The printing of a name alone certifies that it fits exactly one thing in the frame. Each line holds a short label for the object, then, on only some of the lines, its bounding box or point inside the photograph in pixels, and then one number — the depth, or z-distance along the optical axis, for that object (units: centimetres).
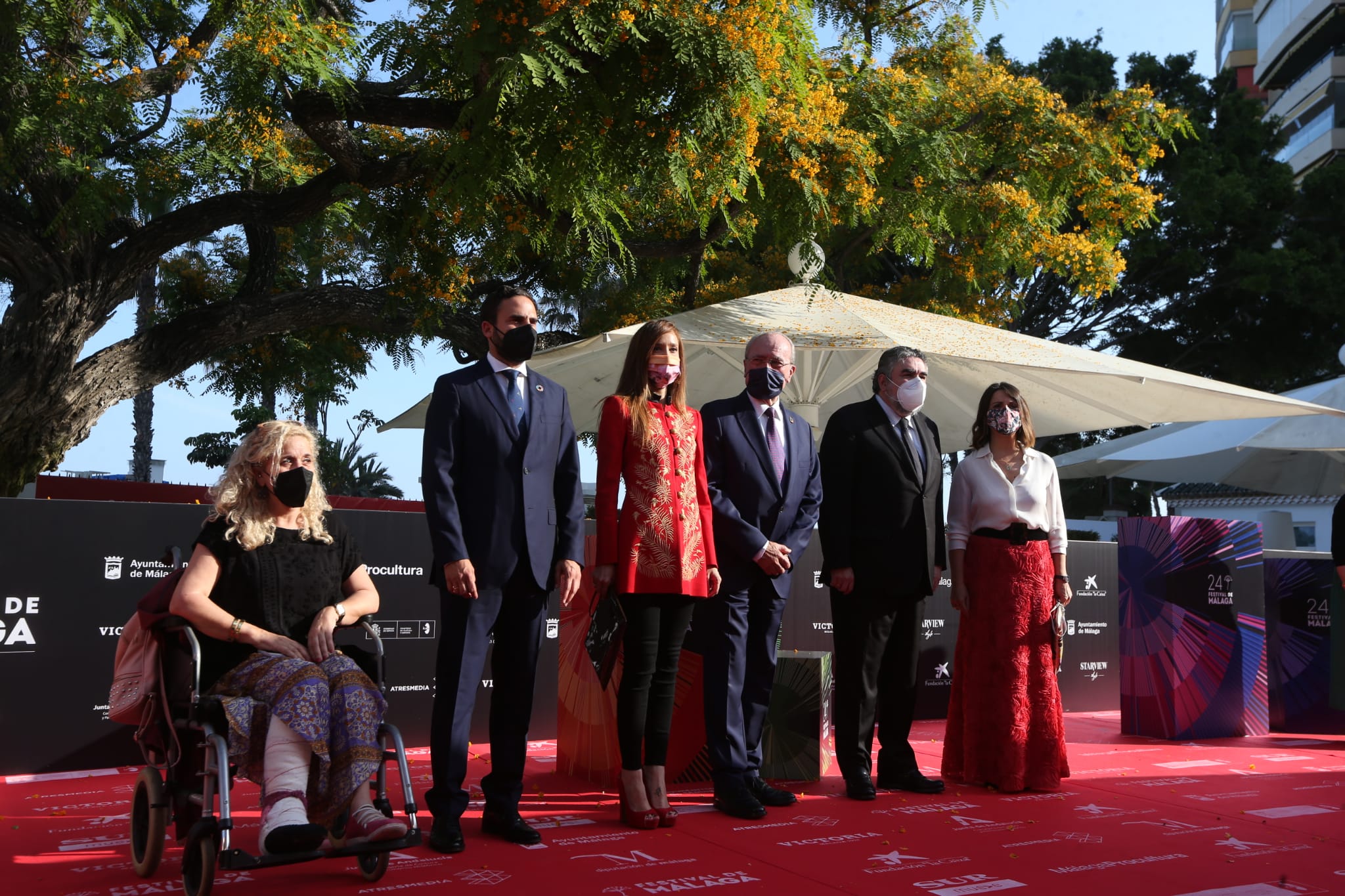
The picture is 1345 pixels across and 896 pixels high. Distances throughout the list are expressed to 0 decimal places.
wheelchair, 322
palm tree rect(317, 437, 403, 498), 3331
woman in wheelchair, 337
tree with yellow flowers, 656
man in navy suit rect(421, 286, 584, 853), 414
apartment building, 4772
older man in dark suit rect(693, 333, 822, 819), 479
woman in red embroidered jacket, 444
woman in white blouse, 534
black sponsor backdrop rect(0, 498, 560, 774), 541
